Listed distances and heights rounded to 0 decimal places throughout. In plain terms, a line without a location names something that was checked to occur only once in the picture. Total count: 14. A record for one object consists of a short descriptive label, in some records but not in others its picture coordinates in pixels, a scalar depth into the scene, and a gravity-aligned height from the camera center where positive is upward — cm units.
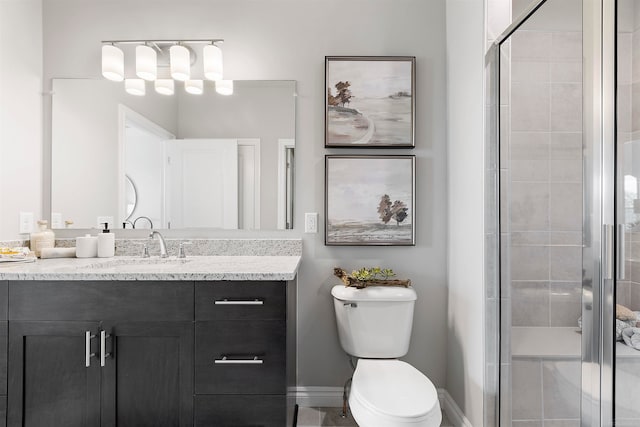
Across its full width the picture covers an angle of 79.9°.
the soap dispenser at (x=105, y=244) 208 -17
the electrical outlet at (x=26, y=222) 203 -5
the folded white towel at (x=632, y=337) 94 -30
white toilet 166 -58
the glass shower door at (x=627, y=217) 94 +0
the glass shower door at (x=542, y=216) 117 -1
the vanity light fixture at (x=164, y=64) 212 +83
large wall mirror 215 +32
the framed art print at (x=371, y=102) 214 +63
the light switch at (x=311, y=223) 217 -5
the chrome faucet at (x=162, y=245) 207 -18
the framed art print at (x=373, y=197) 214 +10
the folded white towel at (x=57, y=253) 203 -22
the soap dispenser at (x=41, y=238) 205 -14
